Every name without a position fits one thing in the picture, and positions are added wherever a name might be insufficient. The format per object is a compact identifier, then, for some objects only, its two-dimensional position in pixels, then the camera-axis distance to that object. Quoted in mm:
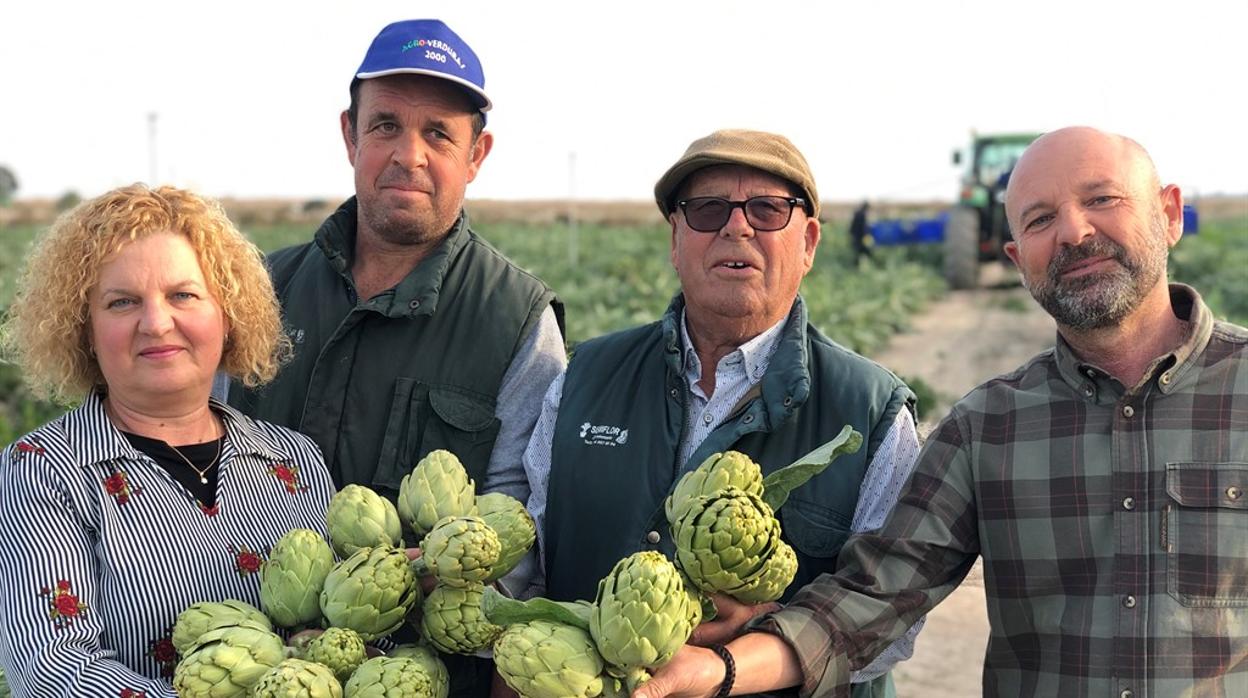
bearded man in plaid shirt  2775
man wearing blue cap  3574
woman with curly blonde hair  2604
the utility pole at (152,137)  29047
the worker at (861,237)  24031
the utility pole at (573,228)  26875
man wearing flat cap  3131
